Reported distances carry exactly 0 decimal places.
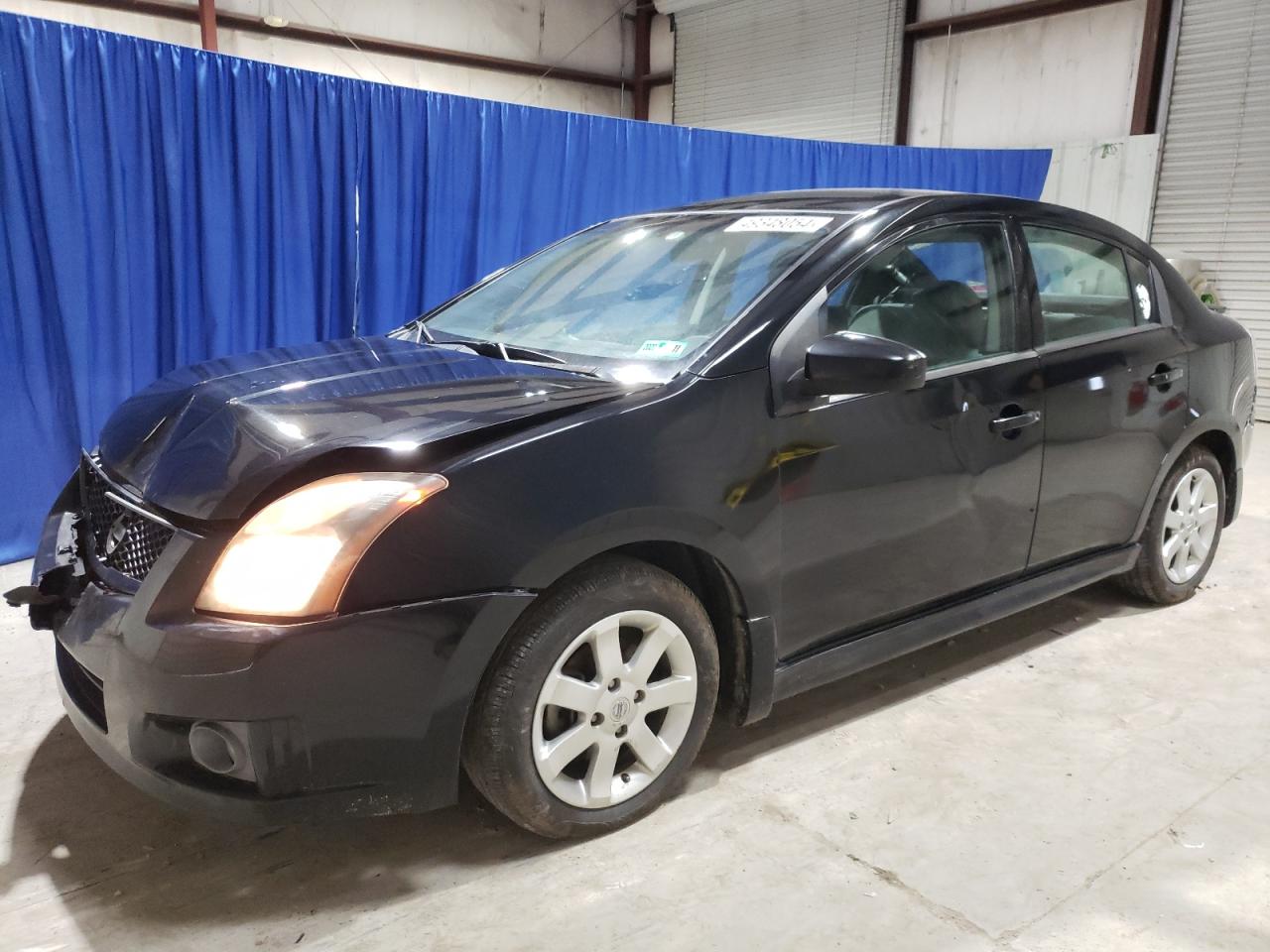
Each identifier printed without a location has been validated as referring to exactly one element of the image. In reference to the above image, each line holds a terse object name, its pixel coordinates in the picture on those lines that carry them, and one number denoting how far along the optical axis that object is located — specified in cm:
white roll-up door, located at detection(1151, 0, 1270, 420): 792
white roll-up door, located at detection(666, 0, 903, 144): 1085
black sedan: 165
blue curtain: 378
